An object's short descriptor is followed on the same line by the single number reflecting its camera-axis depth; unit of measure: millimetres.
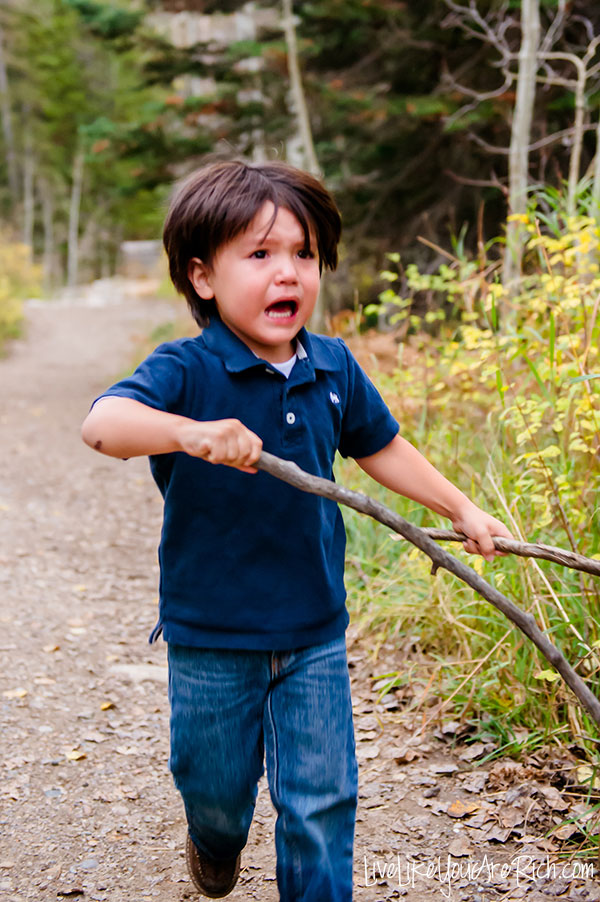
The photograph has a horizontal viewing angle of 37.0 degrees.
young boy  1890
